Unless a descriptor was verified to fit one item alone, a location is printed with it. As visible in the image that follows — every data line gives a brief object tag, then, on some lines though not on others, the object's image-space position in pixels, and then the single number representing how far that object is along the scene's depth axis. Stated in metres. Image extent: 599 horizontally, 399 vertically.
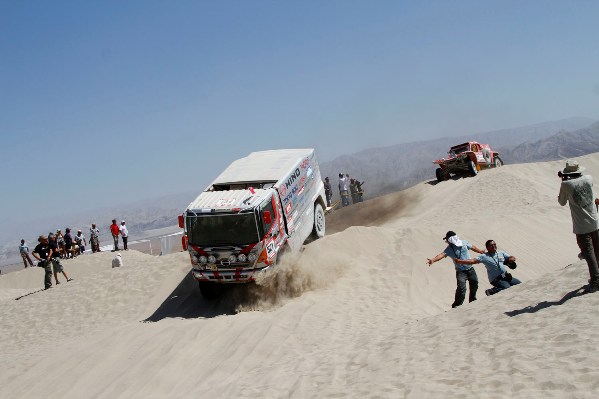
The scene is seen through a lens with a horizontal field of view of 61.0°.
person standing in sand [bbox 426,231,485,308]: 9.66
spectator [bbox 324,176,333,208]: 28.17
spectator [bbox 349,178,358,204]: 29.83
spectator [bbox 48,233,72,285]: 17.48
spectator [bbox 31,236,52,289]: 17.16
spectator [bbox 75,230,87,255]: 27.36
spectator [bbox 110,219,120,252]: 24.07
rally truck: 12.19
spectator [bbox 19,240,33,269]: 25.17
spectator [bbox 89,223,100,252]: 25.66
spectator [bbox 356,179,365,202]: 30.02
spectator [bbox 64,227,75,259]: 25.17
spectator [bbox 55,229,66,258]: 25.55
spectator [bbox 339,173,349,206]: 29.23
